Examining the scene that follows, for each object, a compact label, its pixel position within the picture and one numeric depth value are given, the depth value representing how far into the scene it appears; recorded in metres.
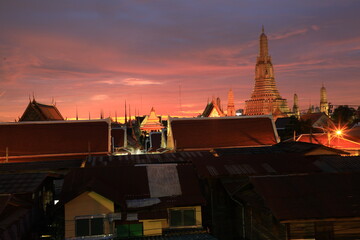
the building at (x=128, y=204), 13.00
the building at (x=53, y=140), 29.40
